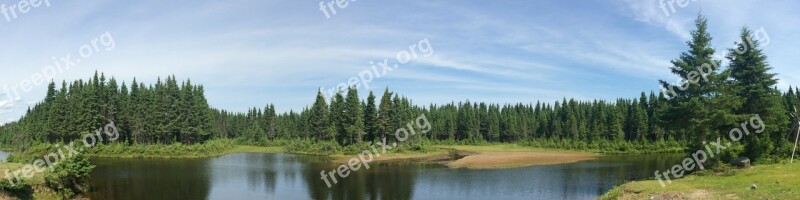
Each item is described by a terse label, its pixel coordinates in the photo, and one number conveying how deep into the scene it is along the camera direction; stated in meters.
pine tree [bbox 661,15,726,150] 44.66
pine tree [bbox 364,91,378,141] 112.81
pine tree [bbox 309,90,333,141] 118.97
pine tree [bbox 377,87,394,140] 112.25
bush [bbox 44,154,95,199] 38.38
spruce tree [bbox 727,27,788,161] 48.09
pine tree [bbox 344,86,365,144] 107.00
